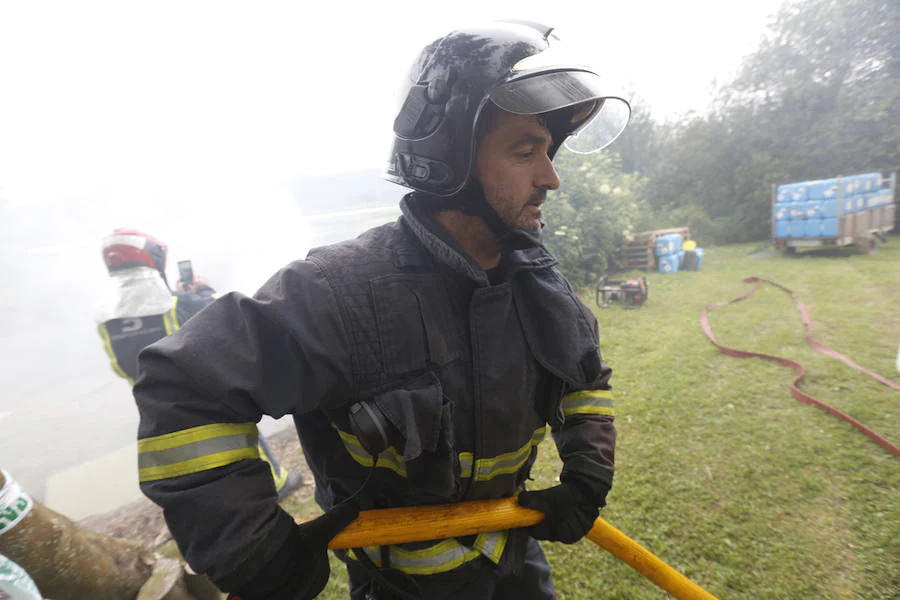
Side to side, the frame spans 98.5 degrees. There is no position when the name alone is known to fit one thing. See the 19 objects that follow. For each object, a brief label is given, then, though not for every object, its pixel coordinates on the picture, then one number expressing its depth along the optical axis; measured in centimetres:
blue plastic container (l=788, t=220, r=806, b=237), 1105
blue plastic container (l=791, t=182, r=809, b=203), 1087
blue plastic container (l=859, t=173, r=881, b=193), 1087
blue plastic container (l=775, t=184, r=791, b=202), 1135
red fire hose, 338
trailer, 1025
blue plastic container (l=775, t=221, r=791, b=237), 1141
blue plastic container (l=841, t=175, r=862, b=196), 1026
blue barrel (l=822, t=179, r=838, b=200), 1020
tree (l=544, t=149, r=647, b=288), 957
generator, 809
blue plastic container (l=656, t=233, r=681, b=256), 1089
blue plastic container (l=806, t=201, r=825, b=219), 1053
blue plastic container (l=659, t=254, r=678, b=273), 1097
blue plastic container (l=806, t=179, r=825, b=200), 1047
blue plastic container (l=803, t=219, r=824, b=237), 1067
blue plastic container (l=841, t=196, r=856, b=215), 1018
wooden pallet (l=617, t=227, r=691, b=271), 1137
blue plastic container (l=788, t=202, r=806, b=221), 1093
